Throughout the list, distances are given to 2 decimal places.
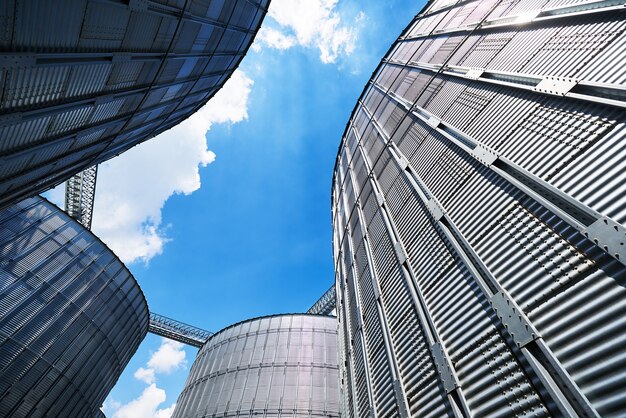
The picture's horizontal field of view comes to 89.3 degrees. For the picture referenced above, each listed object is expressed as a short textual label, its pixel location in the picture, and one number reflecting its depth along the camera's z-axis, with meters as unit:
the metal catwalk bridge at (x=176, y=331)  41.91
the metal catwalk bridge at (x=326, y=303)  41.88
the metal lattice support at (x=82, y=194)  27.47
